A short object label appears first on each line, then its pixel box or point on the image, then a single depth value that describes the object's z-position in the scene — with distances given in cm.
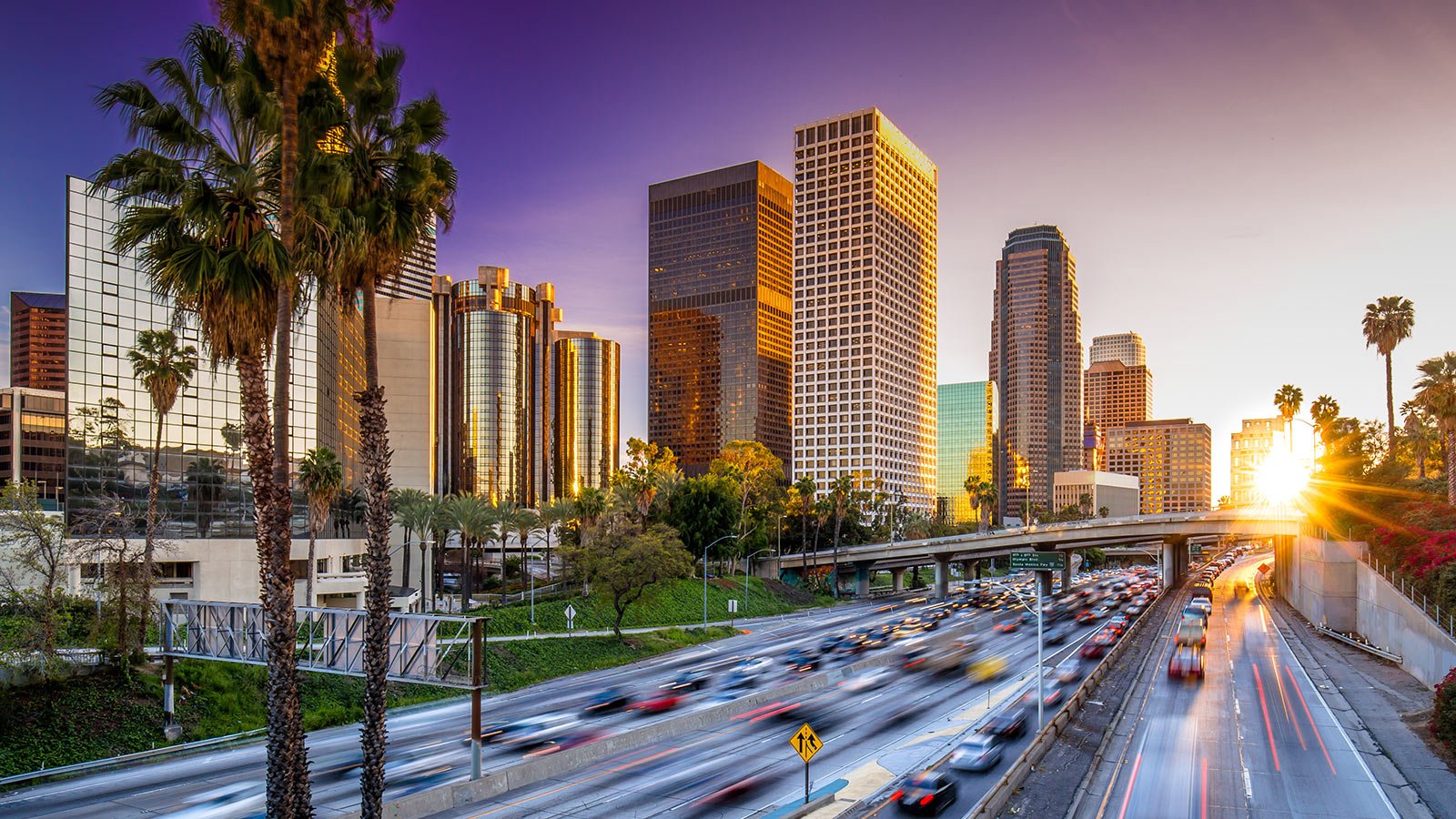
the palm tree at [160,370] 4322
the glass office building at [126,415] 6106
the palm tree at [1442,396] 7019
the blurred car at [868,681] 4875
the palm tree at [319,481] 5988
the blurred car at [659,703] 4244
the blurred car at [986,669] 5281
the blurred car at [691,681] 4841
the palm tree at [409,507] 7878
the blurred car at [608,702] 4244
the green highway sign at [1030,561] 3544
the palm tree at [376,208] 1795
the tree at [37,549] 3422
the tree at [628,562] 6391
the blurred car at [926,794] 2502
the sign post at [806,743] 2505
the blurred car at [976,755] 2981
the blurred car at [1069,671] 5034
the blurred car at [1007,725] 3456
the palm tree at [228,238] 1616
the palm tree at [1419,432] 10524
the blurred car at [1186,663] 5028
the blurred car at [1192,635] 5653
